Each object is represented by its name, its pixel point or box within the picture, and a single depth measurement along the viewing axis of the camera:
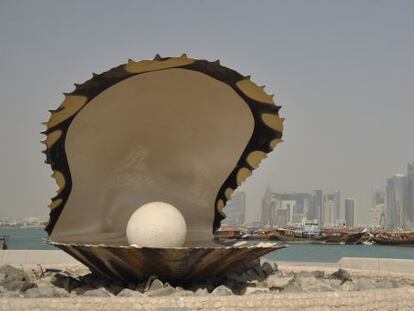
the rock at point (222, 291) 8.52
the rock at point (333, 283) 10.31
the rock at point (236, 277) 10.62
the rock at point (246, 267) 11.36
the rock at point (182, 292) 8.66
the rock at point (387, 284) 10.20
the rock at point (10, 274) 10.52
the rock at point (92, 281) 10.22
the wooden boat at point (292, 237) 74.00
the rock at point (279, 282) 10.73
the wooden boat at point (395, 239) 72.06
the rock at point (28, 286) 9.69
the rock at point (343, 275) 12.00
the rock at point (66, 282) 10.24
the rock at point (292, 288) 9.40
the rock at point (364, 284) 10.05
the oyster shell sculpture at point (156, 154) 9.50
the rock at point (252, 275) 11.52
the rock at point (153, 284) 8.89
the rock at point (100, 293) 8.24
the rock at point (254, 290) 9.65
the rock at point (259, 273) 11.76
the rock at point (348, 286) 9.91
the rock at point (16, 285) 9.65
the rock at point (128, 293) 8.29
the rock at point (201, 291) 8.84
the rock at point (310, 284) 9.87
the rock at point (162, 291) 8.48
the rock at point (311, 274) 12.59
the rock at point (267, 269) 12.09
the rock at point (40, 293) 8.68
